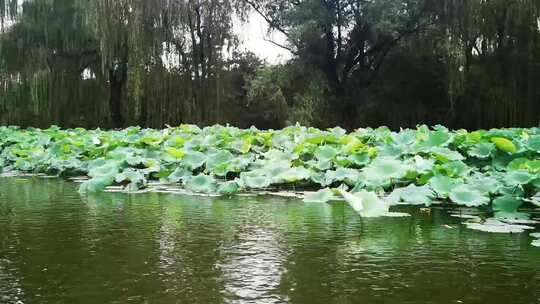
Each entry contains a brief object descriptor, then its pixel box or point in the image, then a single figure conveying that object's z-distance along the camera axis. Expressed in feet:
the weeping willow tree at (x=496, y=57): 36.55
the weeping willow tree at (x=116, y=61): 36.58
